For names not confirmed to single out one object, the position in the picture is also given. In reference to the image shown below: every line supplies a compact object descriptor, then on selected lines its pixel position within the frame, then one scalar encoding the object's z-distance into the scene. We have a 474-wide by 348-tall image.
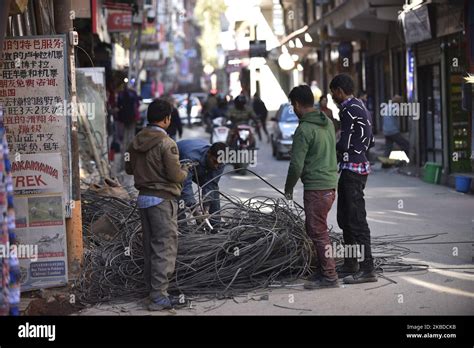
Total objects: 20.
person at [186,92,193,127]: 51.33
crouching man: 9.41
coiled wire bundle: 8.51
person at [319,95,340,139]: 22.53
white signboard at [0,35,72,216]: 8.77
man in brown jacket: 7.79
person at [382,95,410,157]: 21.81
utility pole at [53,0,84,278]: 9.14
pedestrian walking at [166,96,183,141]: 23.75
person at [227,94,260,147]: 22.16
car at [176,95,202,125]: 53.91
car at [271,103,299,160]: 25.97
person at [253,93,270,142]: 31.58
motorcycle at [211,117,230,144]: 23.75
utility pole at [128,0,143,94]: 32.09
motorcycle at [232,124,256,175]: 20.95
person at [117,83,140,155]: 23.75
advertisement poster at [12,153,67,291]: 8.64
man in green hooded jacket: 8.46
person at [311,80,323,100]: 32.13
